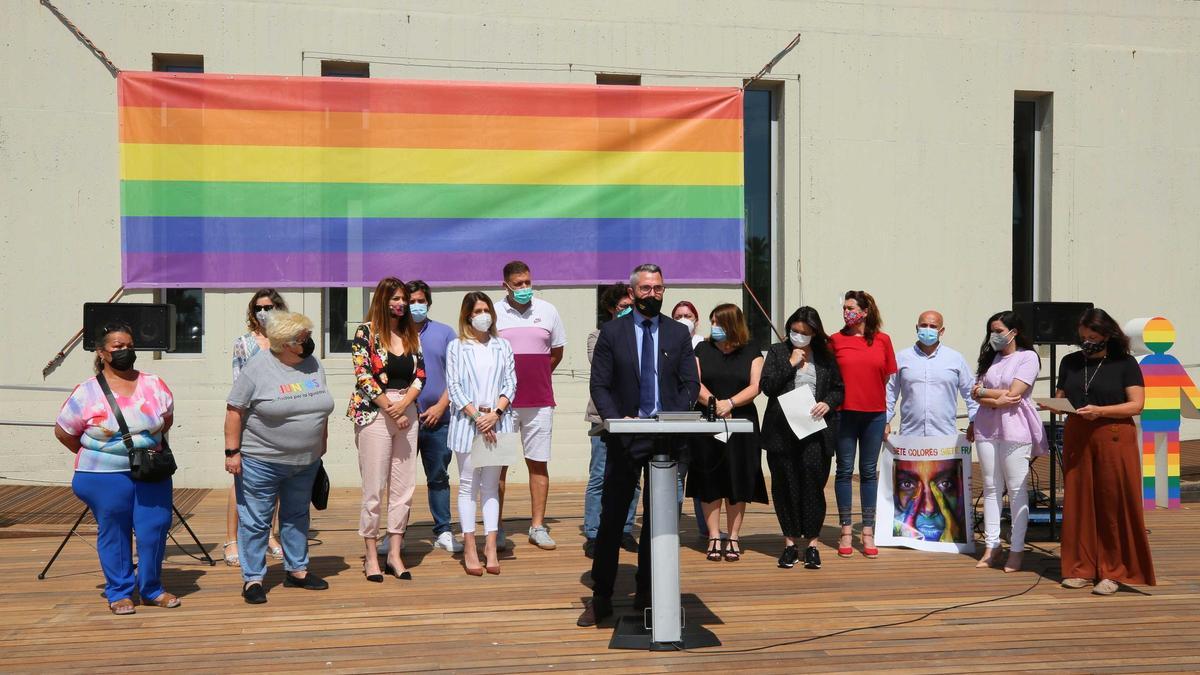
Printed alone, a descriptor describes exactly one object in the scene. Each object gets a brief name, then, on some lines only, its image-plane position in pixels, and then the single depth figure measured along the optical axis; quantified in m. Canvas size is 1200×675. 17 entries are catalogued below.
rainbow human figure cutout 8.99
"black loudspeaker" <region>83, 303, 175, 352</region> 7.59
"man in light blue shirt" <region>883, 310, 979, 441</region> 7.23
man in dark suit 5.45
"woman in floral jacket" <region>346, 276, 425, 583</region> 6.43
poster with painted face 7.31
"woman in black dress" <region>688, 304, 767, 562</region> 6.92
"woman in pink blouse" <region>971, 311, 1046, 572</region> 6.86
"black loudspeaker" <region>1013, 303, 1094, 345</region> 7.92
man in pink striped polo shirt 7.07
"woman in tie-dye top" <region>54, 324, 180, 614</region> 5.71
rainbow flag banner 9.59
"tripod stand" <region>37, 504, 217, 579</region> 6.47
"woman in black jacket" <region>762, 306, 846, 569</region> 7.02
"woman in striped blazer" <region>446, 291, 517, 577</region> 6.57
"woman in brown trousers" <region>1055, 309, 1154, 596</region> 6.18
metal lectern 4.96
